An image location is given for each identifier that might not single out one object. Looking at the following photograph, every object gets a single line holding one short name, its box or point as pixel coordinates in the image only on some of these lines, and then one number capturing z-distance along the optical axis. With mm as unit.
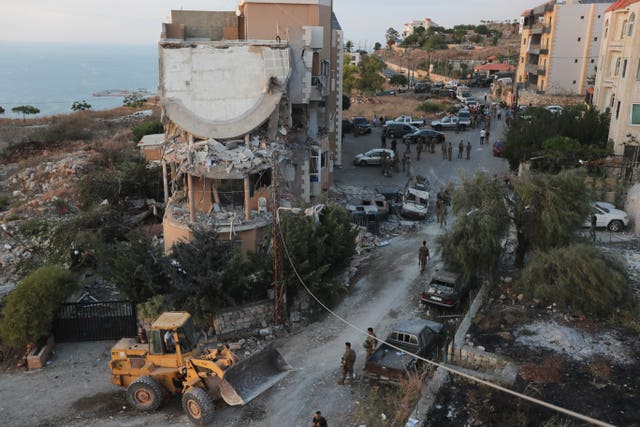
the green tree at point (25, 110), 63106
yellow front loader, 12164
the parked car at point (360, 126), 45719
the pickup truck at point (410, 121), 46688
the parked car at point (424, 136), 40038
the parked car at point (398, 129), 42656
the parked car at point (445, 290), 16891
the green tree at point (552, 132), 30250
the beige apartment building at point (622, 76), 28853
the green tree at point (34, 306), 15039
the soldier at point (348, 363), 13352
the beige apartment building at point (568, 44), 55031
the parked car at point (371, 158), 36162
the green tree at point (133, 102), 71625
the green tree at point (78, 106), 70456
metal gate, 16562
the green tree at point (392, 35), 168575
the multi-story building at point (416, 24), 178425
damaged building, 19984
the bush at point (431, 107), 56719
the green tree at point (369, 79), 69375
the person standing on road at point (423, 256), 19969
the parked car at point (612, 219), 23234
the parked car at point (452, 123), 44906
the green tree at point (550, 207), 17516
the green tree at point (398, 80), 80262
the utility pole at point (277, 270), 15445
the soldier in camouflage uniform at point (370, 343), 14219
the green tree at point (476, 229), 17438
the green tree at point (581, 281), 15102
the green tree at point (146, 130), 37969
